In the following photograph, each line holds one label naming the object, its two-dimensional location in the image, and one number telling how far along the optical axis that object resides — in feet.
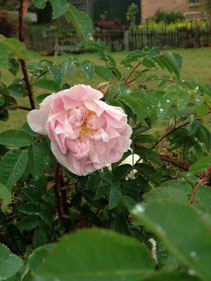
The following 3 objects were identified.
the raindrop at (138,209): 0.47
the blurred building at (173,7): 52.87
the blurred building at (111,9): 62.28
